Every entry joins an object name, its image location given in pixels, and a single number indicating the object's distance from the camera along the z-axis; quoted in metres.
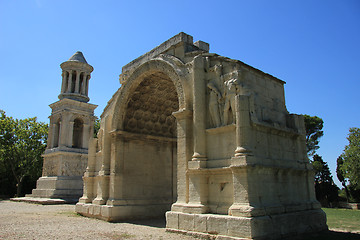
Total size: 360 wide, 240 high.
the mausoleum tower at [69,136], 25.80
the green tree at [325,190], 29.74
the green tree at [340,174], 33.14
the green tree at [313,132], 32.78
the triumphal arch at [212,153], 8.09
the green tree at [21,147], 31.94
